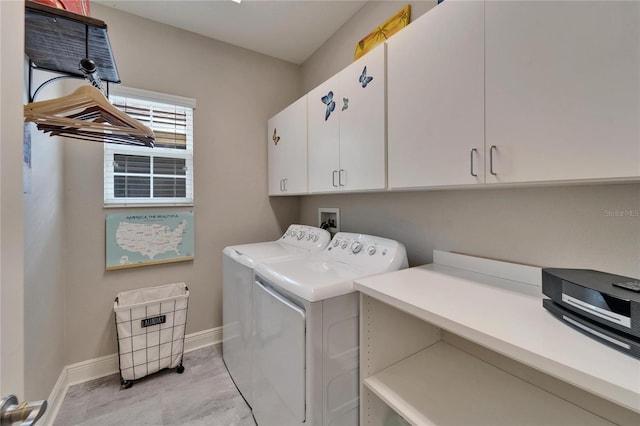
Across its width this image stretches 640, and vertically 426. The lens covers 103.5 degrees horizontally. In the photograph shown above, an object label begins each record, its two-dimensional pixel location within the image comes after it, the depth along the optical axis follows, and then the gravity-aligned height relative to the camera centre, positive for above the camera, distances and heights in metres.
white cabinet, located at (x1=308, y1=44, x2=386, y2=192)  1.39 +0.53
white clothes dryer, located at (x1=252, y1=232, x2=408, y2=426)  1.08 -0.59
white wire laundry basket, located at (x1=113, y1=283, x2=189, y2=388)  1.85 -0.92
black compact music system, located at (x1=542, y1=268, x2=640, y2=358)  0.60 -0.25
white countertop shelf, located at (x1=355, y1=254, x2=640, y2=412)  0.54 -0.34
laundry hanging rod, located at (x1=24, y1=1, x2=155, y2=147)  1.06 +0.78
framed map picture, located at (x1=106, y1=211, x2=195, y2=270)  2.01 -0.23
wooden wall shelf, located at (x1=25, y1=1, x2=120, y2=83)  1.03 +0.81
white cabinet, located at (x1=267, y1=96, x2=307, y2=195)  2.07 +0.55
